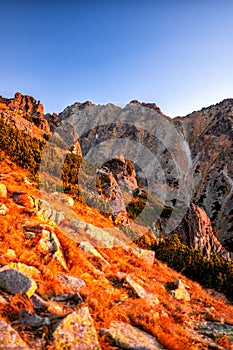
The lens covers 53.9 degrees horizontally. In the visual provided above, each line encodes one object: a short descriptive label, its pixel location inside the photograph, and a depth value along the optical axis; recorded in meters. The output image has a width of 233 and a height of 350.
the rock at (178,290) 11.56
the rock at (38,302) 5.47
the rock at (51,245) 8.48
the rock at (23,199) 12.23
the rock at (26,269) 6.66
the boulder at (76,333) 4.48
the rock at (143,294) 8.76
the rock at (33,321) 4.75
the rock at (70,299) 6.09
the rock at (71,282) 6.92
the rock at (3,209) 10.15
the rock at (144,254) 15.59
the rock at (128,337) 5.20
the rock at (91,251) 11.03
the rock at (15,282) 5.71
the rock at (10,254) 7.18
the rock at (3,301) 5.15
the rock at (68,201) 18.19
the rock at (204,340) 6.77
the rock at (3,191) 11.95
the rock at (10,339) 4.04
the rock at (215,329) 7.64
